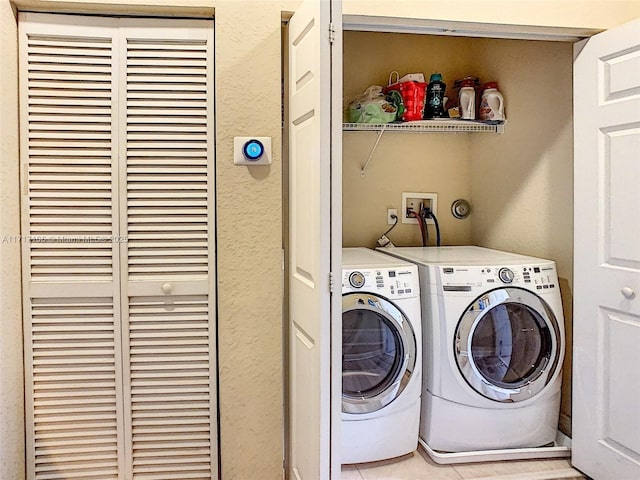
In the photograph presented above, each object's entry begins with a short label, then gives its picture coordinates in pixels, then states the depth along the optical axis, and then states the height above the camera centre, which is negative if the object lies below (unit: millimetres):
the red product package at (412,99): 2846 +696
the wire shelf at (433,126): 2816 +575
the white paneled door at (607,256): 2127 -75
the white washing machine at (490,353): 2457 -513
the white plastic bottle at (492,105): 2941 +691
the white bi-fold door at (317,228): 1674 +29
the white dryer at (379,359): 2379 -523
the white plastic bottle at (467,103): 2957 +705
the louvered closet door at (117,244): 2088 -24
